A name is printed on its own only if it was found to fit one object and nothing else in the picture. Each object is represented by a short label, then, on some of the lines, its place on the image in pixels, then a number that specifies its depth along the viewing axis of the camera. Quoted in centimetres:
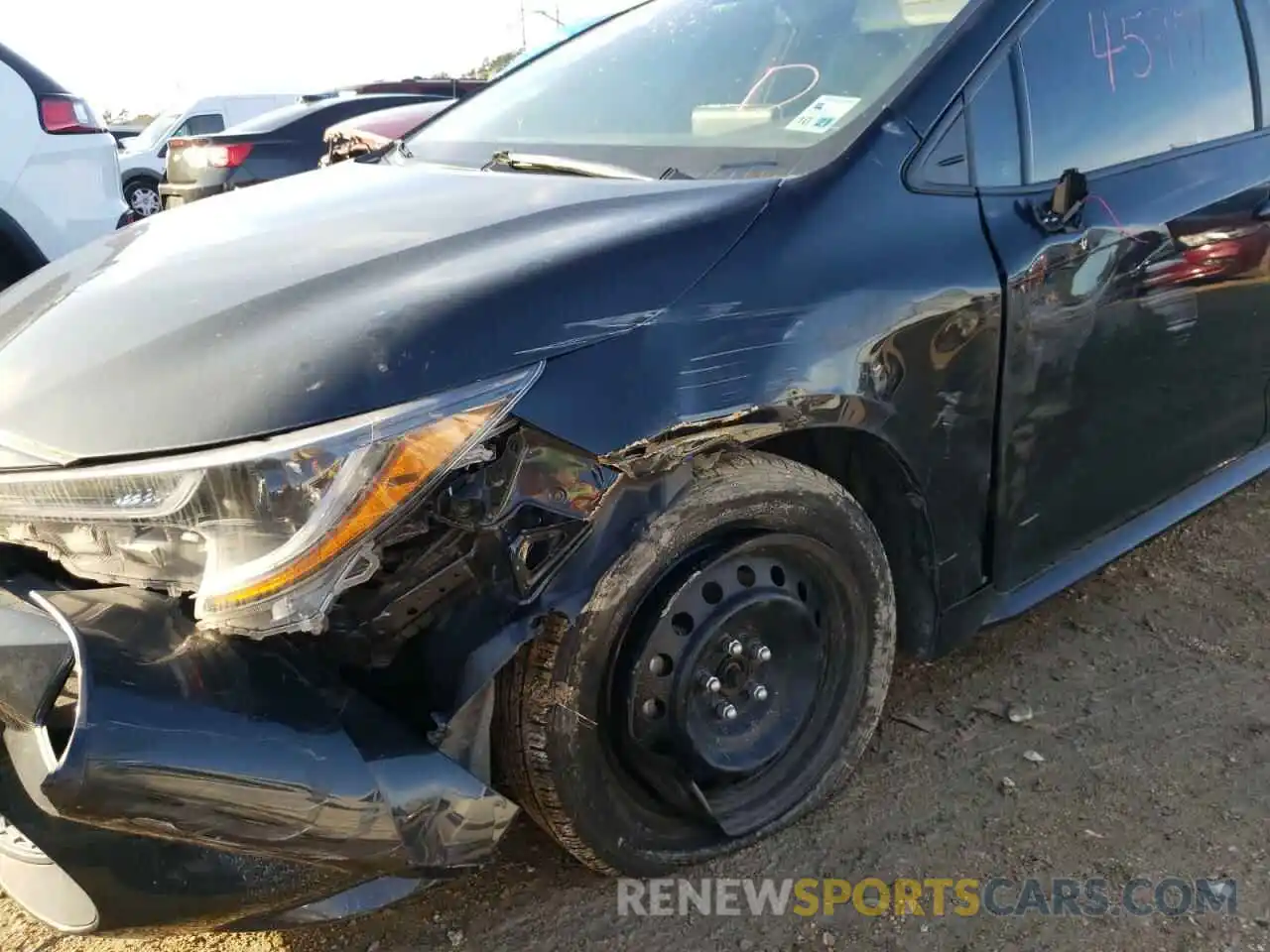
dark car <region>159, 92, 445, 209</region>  674
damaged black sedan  141
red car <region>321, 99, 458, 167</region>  545
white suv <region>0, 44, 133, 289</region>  424
